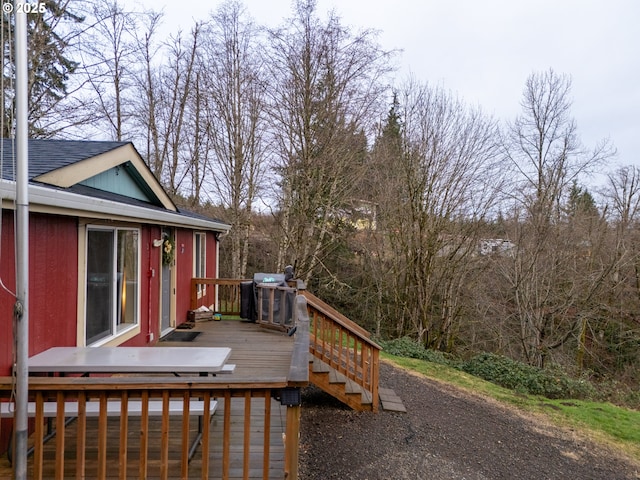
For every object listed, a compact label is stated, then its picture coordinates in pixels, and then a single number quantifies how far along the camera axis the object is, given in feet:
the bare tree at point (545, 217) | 40.29
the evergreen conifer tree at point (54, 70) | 37.45
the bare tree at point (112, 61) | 42.83
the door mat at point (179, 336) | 21.29
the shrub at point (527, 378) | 28.50
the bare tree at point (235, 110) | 44.70
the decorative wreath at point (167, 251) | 21.93
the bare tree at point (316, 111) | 41.60
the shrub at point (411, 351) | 34.30
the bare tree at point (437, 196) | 41.16
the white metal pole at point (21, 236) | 6.68
